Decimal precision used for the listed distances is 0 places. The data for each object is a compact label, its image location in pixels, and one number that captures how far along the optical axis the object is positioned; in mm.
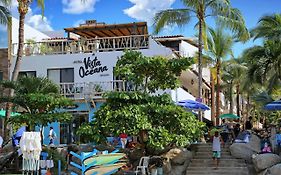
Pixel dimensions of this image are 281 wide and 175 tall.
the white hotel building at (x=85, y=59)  29016
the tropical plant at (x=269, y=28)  29766
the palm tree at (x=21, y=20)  24672
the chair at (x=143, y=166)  18984
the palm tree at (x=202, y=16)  26078
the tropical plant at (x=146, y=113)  19331
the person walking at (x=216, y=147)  20516
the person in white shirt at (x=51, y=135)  26922
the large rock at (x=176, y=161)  20734
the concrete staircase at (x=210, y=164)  20188
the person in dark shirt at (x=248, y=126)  26509
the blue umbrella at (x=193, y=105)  24906
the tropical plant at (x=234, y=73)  47069
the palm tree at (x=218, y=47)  36156
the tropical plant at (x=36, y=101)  19953
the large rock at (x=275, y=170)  18117
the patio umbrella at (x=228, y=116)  38394
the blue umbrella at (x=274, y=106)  22812
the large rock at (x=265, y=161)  19344
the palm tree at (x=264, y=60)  29031
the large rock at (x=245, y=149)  21406
